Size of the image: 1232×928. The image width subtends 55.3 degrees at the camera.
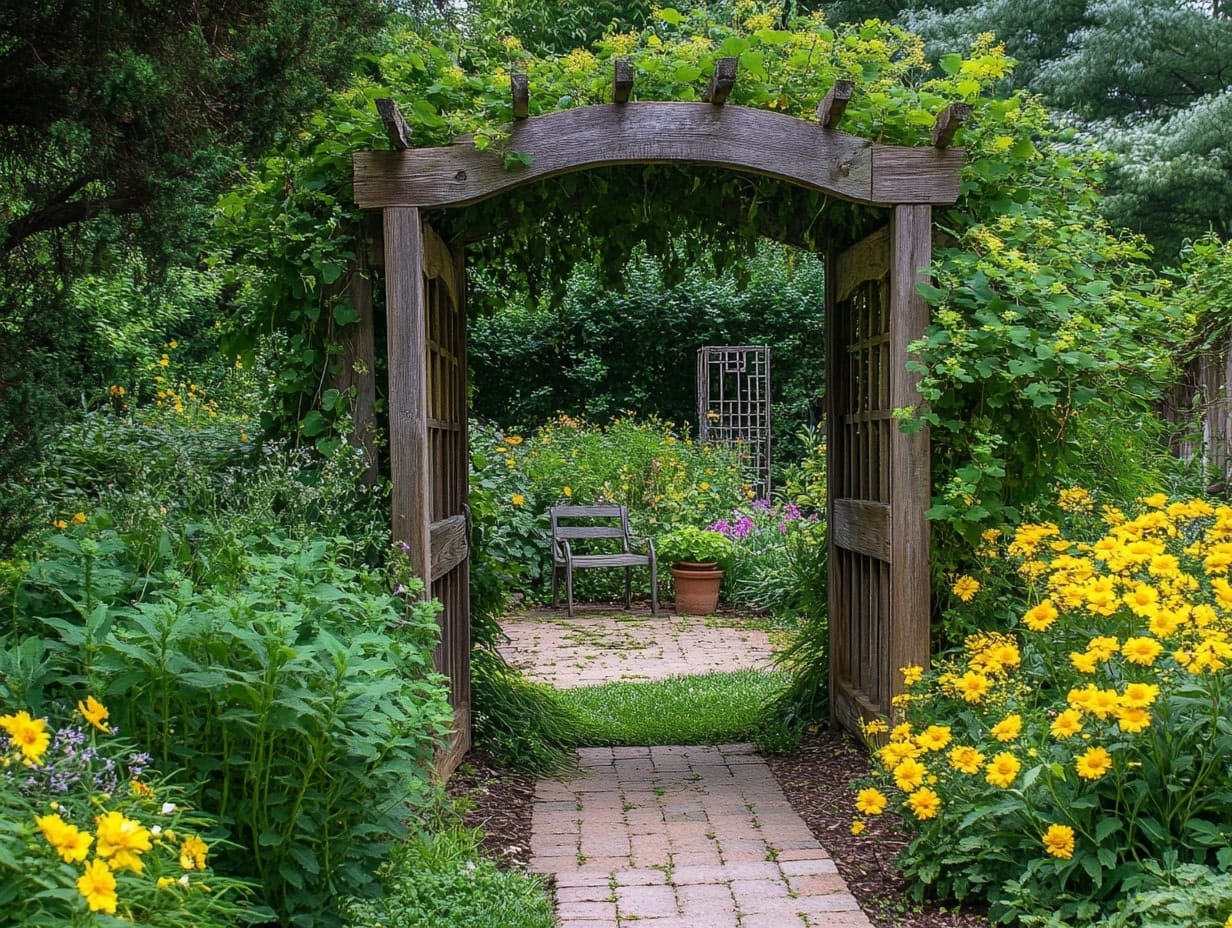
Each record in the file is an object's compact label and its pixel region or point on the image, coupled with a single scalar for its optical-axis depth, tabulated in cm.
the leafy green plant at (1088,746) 276
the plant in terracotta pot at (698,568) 918
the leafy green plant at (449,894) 295
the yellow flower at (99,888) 167
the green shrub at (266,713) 247
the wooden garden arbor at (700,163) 392
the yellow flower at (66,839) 171
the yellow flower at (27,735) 186
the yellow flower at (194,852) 206
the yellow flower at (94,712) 206
